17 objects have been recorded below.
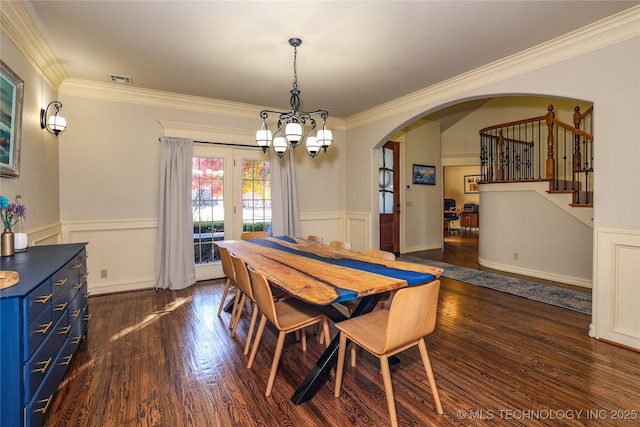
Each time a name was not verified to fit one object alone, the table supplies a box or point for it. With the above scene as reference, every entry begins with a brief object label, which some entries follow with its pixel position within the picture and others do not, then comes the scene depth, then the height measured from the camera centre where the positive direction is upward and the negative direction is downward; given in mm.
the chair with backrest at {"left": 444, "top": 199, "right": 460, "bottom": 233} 10667 -156
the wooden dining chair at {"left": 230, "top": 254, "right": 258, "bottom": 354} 2389 -572
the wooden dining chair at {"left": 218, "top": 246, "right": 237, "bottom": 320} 2910 -530
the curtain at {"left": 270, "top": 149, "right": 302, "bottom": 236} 5156 +200
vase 2262 -245
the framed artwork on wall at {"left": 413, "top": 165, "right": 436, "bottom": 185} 7027 +773
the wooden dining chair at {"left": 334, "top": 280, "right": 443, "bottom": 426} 1620 -705
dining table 1758 -433
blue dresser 1443 -653
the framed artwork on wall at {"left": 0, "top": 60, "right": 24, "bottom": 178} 2285 +692
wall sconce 3257 +929
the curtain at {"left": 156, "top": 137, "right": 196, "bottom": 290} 4324 -88
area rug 3572 -1052
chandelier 2758 +702
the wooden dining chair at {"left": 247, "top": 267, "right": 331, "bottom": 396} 1988 -742
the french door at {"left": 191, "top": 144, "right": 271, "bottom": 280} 4707 +208
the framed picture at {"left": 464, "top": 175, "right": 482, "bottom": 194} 11047 +873
